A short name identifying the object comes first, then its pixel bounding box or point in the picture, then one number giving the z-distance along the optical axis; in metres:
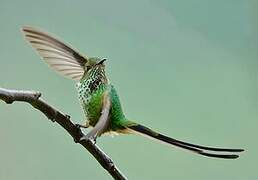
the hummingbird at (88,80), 2.97
